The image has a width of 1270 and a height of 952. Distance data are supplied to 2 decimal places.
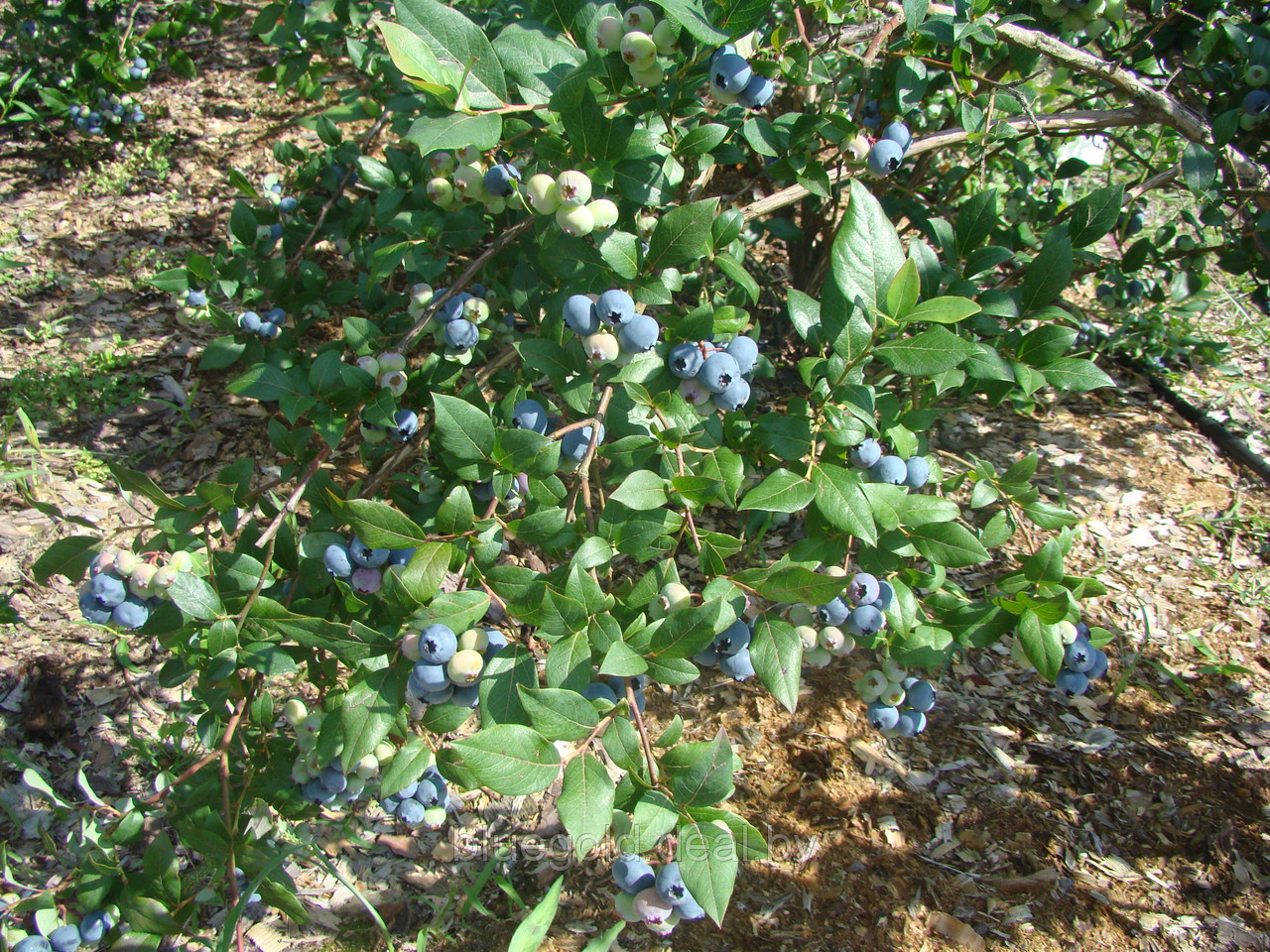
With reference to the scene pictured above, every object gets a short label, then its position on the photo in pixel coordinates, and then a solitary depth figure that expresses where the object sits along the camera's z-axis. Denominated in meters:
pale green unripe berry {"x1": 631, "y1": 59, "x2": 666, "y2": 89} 0.47
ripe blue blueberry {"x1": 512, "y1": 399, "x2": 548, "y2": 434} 0.52
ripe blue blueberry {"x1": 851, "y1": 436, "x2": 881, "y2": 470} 0.53
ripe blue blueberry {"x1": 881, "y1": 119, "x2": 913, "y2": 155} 0.58
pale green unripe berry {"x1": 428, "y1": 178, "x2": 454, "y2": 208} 0.58
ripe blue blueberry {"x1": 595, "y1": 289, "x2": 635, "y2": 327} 0.47
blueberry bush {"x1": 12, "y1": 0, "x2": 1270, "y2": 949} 0.46
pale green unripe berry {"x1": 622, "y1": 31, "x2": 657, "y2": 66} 0.46
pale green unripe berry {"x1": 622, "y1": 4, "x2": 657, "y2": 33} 0.46
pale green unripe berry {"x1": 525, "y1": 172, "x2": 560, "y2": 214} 0.47
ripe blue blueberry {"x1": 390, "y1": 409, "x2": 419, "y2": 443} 0.57
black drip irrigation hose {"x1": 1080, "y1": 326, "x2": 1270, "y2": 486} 0.83
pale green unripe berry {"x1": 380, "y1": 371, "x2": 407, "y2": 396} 0.56
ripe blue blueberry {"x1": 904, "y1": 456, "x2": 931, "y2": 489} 0.55
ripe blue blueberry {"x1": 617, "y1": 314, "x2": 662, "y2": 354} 0.47
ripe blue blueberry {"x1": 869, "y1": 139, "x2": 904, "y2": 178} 0.56
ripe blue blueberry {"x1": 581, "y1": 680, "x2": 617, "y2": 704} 0.50
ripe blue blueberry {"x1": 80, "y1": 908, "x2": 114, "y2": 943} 0.51
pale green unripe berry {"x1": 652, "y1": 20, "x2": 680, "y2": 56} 0.46
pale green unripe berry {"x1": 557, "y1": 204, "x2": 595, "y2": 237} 0.47
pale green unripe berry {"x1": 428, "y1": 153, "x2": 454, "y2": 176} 0.60
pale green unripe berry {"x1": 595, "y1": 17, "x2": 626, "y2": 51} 0.47
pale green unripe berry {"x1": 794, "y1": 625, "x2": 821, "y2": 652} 0.56
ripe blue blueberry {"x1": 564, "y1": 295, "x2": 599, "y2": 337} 0.47
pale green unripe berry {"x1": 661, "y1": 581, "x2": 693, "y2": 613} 0.50
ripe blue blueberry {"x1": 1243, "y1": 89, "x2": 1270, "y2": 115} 0.63
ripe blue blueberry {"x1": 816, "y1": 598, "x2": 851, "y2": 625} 0.53
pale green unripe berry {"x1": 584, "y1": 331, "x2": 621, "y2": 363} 0.47
